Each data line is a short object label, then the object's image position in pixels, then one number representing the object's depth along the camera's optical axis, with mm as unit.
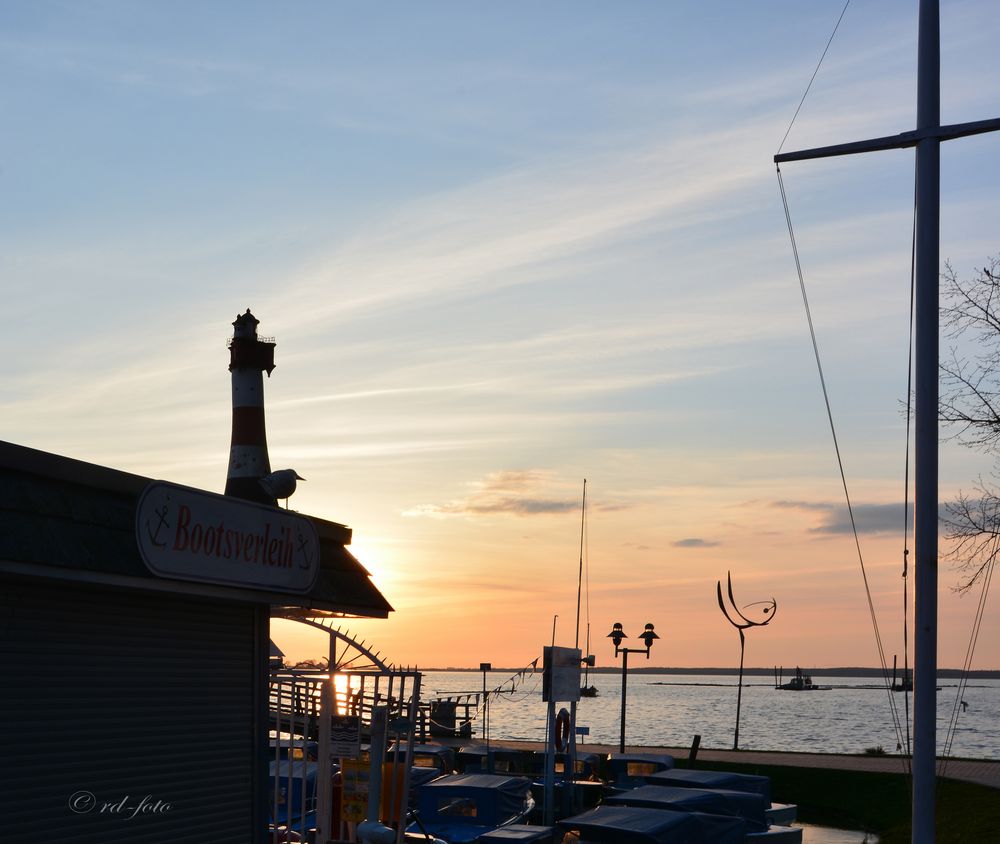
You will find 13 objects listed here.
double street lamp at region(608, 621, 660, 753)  37812
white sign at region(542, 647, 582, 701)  25875
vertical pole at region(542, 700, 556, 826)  23922
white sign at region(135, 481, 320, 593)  10930
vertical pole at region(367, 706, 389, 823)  13359
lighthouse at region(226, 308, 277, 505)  30312
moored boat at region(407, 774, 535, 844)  19797
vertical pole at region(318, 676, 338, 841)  14602
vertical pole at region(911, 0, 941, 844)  11641
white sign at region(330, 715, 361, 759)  14734
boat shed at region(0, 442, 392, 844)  10141
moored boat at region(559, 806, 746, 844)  15539
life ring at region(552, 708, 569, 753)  25475
